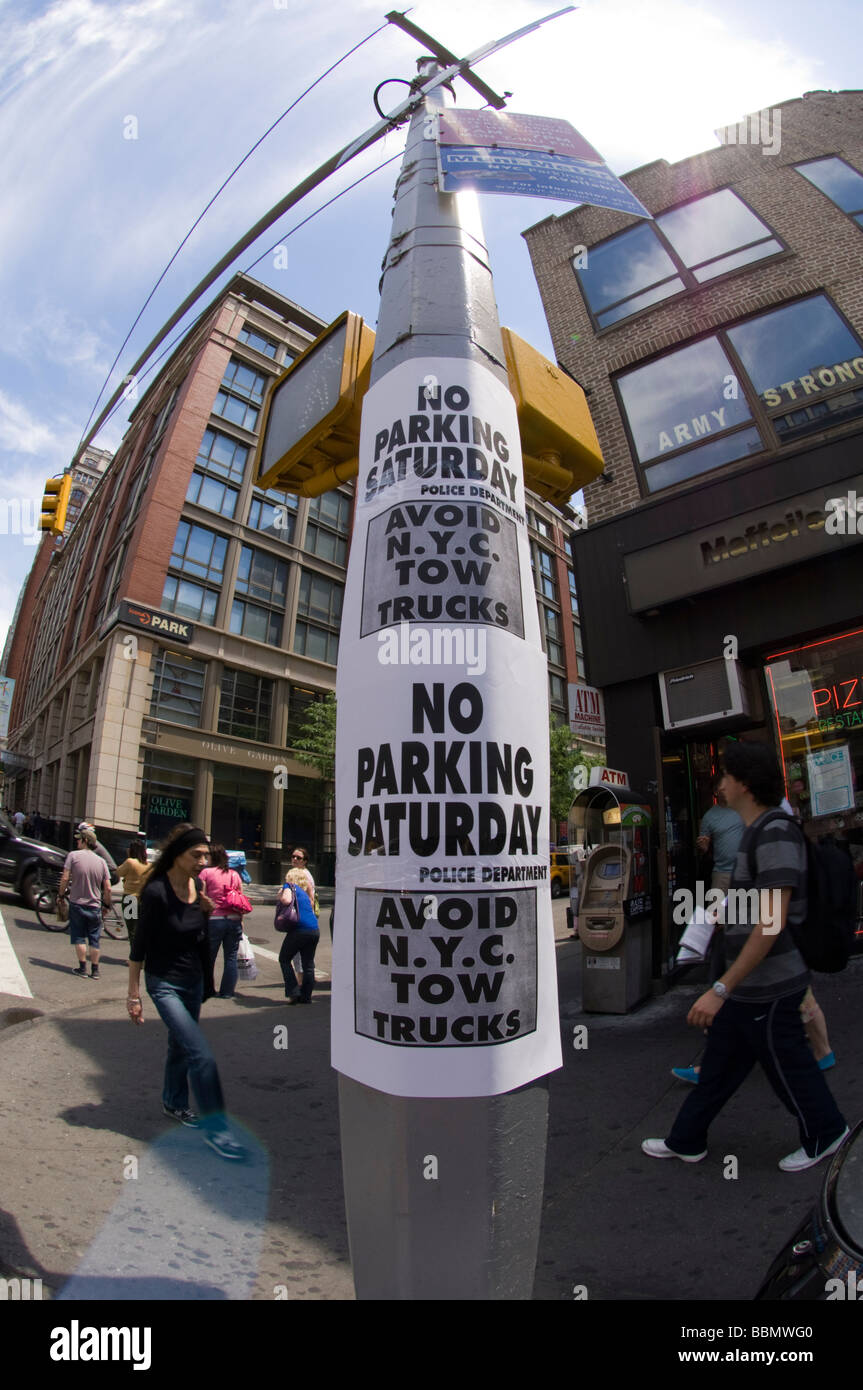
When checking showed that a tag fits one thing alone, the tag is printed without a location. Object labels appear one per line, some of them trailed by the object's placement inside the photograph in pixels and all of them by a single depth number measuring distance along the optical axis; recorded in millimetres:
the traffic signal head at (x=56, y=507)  11664
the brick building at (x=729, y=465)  8227
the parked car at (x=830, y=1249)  1674
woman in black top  4211
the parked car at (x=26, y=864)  12617
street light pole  1813
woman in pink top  7980
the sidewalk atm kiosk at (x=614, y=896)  7262
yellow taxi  25344
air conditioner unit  8414
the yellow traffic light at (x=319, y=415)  2635
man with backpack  3381
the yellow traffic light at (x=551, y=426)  2623
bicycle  11797
